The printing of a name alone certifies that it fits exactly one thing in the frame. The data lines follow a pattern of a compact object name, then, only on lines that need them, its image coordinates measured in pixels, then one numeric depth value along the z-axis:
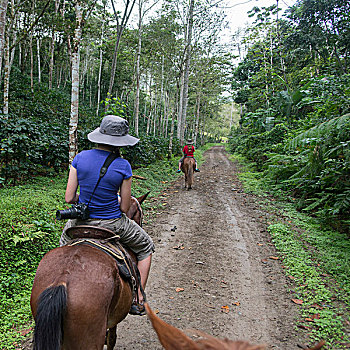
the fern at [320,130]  5.29
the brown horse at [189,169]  11.29
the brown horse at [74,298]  1.85
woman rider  2.69
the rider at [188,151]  11.60
